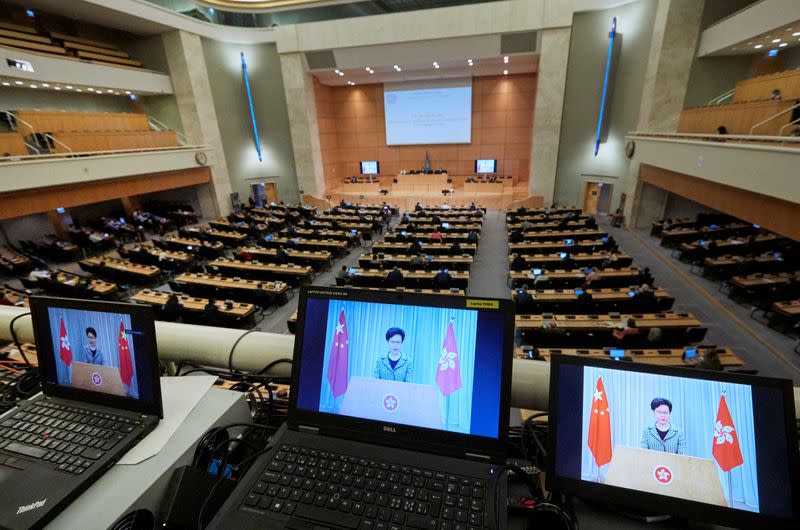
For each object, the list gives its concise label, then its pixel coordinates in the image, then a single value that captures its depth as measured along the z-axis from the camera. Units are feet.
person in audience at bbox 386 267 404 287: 27.71
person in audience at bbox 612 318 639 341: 19.63
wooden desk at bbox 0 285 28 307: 26.12
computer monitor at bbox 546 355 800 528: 2.88
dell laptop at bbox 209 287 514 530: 3.01
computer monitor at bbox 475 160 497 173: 68.08
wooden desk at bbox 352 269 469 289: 28.58
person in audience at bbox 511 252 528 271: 31.78
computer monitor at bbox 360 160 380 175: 73.41
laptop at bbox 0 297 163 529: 3.29
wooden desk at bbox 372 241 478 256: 35.24
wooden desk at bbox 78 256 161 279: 31.96
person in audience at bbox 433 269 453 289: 27.43
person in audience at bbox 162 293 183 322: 24.41
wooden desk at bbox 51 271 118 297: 28.53
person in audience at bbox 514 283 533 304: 24.17
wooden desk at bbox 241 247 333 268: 34.71
